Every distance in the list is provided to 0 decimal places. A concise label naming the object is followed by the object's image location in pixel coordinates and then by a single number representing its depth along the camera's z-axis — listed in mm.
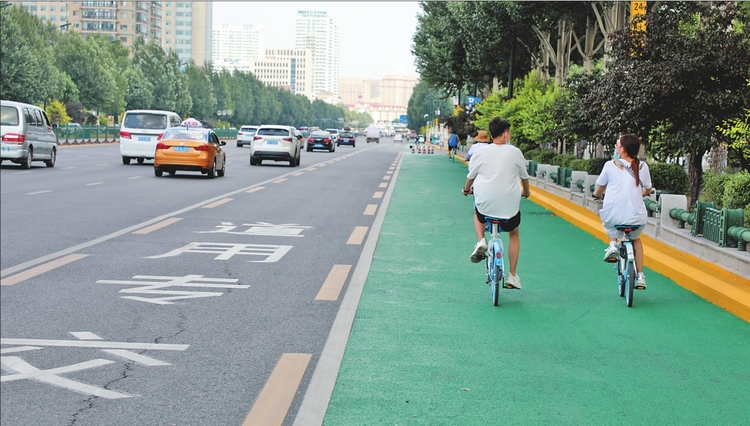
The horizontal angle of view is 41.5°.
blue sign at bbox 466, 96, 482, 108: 55281
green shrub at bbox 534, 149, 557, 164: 26875
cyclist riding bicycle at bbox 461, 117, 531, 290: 8258
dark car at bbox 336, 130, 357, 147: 81375
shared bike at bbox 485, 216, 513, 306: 7980
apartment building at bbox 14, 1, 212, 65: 185250
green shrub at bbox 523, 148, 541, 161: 28498
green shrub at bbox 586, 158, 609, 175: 18859
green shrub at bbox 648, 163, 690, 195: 15969
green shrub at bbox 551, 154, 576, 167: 23578
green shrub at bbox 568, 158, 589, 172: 19934
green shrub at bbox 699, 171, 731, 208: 12273
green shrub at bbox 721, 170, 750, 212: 10758
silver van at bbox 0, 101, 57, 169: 28125
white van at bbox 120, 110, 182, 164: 32719
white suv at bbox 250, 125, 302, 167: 35531
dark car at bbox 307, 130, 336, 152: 58781
